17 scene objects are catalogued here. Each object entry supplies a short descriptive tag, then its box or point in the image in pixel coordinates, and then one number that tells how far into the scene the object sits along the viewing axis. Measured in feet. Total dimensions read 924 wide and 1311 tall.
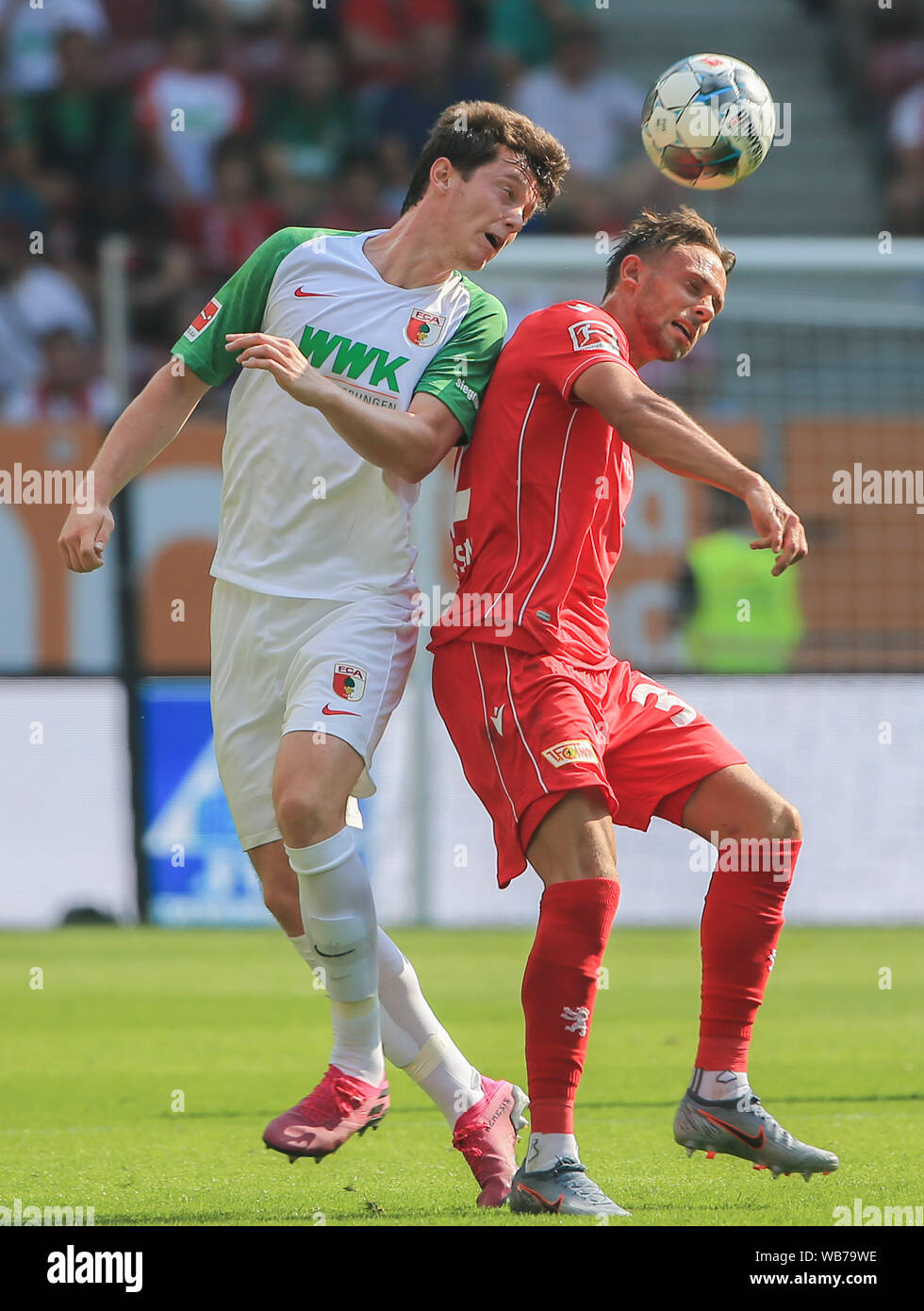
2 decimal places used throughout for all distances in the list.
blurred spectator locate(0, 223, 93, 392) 44.19
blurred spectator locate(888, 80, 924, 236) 47.91
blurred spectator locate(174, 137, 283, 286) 46.52
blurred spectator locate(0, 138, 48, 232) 47.39
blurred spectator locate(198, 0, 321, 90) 51.11
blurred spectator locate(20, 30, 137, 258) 47.78
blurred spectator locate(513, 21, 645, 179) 49.06
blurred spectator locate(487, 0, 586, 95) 53.16
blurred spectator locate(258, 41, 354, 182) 49.49
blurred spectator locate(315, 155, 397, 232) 46.52
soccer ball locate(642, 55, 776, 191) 15.65
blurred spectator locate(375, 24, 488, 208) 48.60
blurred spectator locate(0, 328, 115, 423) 42.93
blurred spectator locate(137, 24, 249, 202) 48.32
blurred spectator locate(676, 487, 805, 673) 33.99
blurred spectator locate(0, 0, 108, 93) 49.57
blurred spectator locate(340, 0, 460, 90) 51.67
